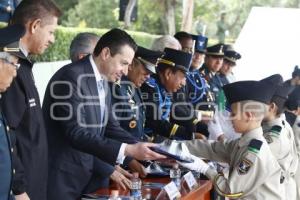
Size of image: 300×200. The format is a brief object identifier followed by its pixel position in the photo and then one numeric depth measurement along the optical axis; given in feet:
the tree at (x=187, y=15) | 56.29
